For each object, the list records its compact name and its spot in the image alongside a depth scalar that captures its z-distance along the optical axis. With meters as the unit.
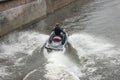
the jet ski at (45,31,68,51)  18.88
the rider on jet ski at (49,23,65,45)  20.58
